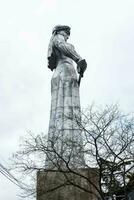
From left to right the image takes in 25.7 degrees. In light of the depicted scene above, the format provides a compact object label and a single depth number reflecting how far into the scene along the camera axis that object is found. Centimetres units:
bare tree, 1011
